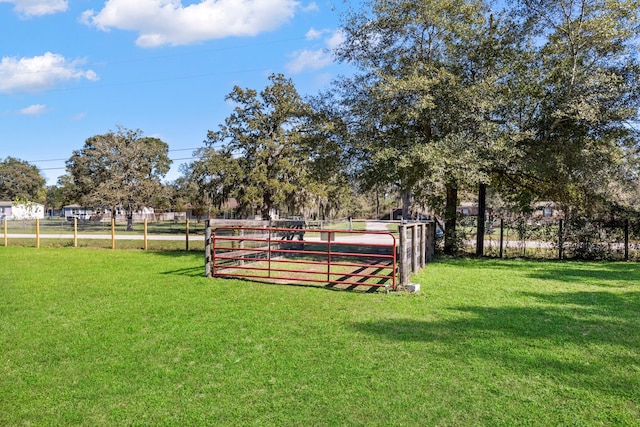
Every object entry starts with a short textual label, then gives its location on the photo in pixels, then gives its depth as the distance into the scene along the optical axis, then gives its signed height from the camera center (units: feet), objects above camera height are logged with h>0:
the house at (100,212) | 107.66 -0.92
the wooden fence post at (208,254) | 30.25 -3.16
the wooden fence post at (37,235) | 56.08 -3.36
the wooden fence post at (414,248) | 28.66 -2.70
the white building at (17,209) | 165.17 +0.18
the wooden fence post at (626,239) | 44.34 -3.16
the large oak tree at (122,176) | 100.73 +8.62
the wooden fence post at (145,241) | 52.37 -3.87
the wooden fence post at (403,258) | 25.09 -2.94
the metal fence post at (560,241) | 45.39 -3.42
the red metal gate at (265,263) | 27.58 -4.38
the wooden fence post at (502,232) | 47.39 -2.62
